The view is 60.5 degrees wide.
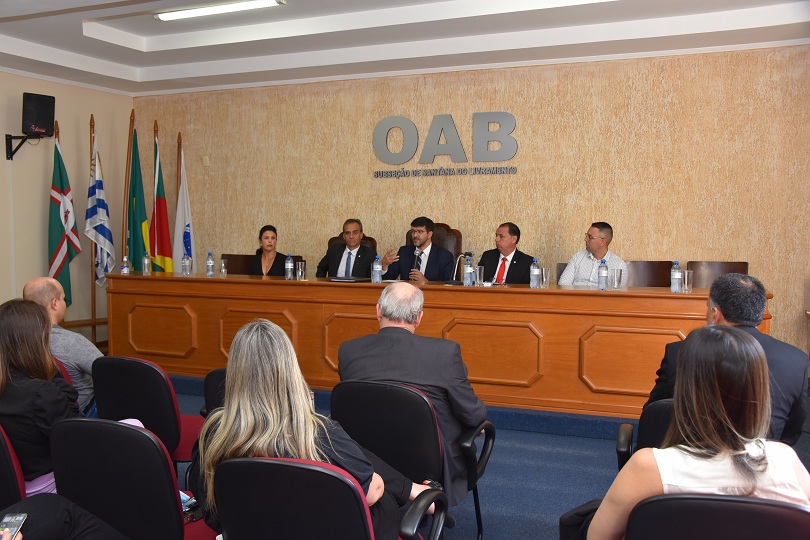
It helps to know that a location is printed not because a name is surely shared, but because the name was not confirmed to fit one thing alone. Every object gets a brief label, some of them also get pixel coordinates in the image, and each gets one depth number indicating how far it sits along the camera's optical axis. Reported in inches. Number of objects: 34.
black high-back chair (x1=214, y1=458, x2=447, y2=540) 63.0
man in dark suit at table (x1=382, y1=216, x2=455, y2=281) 250.7
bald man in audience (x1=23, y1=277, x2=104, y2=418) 122.9
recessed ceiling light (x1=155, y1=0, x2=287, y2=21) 231.3
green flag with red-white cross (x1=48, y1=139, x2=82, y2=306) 284.8
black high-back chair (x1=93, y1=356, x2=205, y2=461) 115.5
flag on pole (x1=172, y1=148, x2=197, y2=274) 318.3
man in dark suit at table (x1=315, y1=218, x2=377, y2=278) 263.1
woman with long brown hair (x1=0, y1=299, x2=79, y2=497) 89.0
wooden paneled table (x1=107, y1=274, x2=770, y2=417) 177.8
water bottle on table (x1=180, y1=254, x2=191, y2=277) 249.0
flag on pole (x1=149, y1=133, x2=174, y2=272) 313.9
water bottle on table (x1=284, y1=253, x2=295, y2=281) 225.9
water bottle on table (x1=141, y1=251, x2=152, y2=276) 251.5
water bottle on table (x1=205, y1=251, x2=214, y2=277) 239.3
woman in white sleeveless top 58.7
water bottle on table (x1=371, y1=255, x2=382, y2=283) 209.5
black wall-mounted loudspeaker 274.2
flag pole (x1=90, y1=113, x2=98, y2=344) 301.6
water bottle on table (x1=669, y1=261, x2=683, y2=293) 177.3
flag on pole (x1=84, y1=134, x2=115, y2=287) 293.7
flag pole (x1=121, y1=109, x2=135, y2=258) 301.7
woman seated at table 272.2
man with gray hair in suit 107.2
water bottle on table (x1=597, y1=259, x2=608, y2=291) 185.5
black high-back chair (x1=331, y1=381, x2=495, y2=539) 97.0
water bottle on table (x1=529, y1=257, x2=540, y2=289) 191.2
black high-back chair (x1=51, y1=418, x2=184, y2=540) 73.3
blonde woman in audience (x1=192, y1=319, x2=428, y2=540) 69.4
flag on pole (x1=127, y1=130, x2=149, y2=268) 311.6
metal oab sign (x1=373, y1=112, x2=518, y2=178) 274.5
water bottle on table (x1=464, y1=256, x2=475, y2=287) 202.1
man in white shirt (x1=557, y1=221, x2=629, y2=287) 228.4
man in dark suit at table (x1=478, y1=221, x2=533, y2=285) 240.5
